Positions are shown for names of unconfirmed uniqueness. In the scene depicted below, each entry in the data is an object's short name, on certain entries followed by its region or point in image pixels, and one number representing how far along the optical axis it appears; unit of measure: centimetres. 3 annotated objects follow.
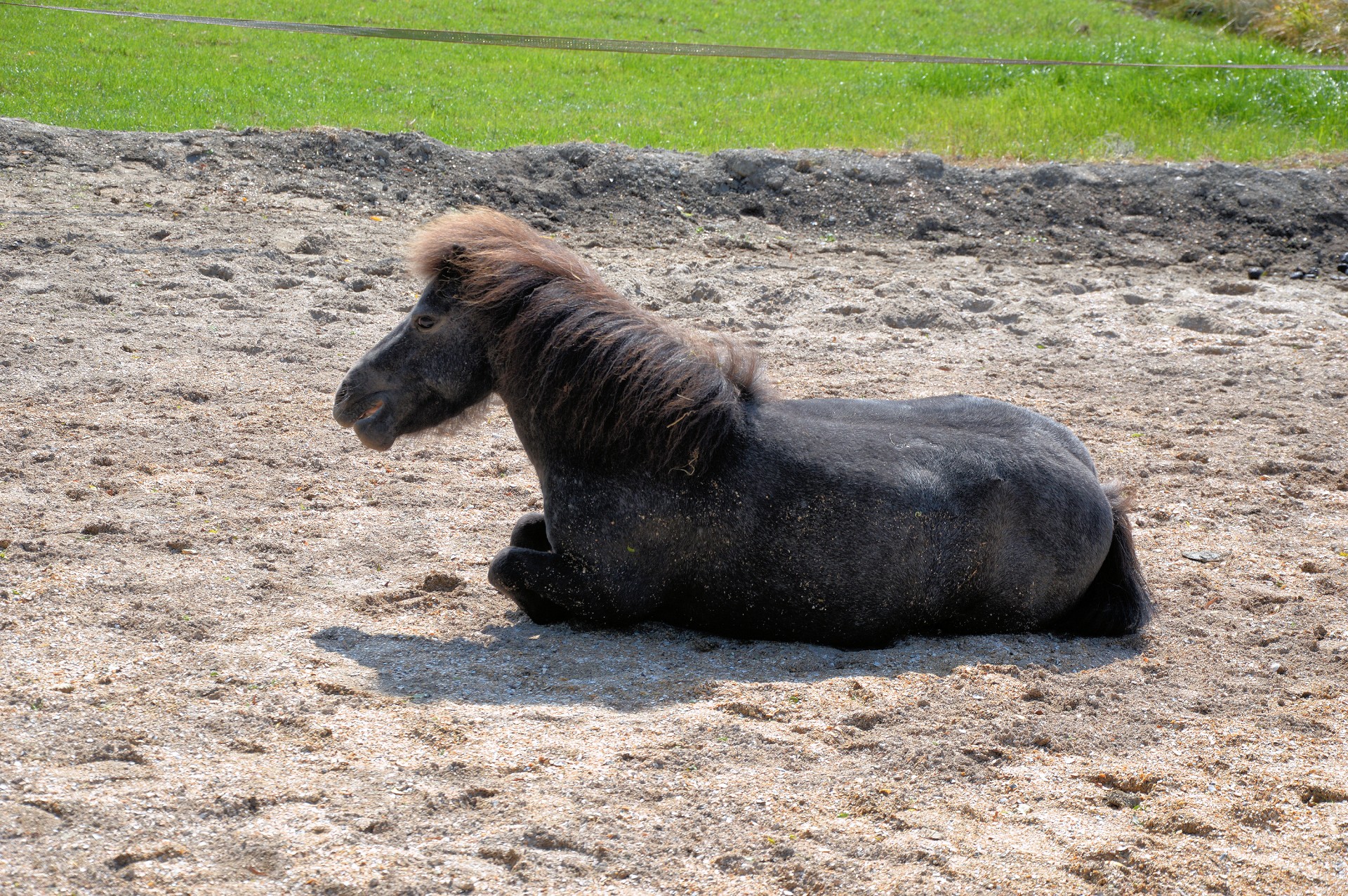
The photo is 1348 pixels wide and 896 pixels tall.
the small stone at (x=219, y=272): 1698
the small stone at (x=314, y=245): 1808
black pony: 844
